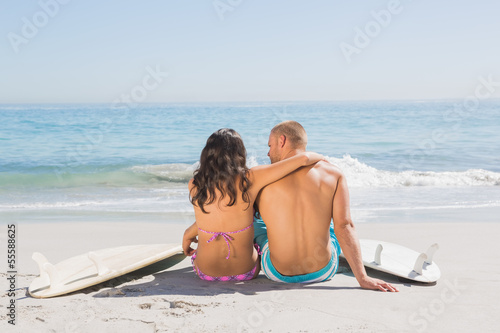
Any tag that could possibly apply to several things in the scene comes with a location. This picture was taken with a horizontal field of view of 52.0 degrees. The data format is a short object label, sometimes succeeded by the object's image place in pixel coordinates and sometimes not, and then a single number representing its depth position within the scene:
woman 3.47
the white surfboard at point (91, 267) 3.51
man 3.50
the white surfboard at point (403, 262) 3.77
